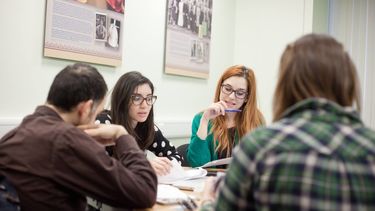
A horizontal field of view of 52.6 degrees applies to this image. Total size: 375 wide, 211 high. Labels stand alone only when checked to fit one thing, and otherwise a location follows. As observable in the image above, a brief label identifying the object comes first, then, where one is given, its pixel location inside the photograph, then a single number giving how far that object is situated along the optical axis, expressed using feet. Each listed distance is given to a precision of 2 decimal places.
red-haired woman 7.46
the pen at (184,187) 5.12
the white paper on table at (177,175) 5.51
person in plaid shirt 2.51
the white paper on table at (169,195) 4.41
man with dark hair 3.70
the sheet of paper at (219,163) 6.37
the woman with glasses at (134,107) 6.84
